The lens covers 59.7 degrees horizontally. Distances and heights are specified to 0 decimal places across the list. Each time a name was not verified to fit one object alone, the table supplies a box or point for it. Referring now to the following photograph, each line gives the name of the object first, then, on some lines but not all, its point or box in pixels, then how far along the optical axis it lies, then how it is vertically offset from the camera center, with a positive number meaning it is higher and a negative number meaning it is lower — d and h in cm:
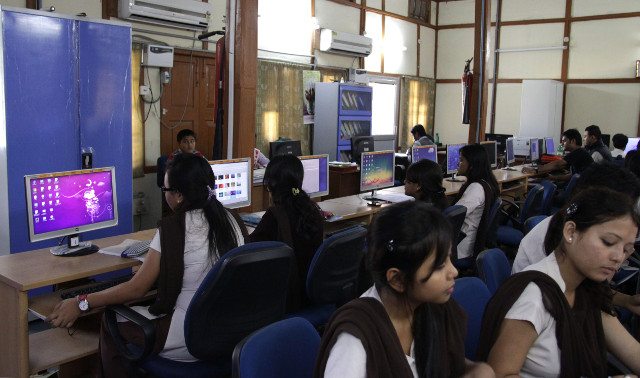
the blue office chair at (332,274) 262 -72
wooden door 629 +24
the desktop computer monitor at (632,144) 862 -17
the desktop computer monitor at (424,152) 599 -27
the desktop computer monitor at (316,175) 446 -41
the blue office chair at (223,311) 199 -71
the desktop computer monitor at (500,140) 825 -16
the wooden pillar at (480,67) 744 +82
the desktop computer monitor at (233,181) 383 -41
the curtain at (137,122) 583 -2
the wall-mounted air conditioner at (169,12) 559 +114
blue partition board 385 +12
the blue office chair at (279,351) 138 -59
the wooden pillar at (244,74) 441 +39
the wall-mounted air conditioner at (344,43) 848 +129
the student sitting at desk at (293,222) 278 -49
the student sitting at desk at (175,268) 219 -58
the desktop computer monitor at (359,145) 698 -25
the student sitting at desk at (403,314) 117 -42
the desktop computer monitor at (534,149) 822 -28
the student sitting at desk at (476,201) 402 -52
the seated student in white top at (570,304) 150 -49
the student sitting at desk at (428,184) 376 -38
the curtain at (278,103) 760 +29
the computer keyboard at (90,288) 252 -77
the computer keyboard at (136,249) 275 -65
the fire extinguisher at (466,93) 759 +48
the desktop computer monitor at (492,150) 720 -27
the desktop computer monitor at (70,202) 263 -41
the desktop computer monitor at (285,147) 589 -25
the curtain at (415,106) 1066 +43
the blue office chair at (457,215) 321 -50
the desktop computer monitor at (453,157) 621 -33
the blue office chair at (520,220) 458 -79
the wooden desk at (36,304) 232 -81
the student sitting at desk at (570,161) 639 -34
